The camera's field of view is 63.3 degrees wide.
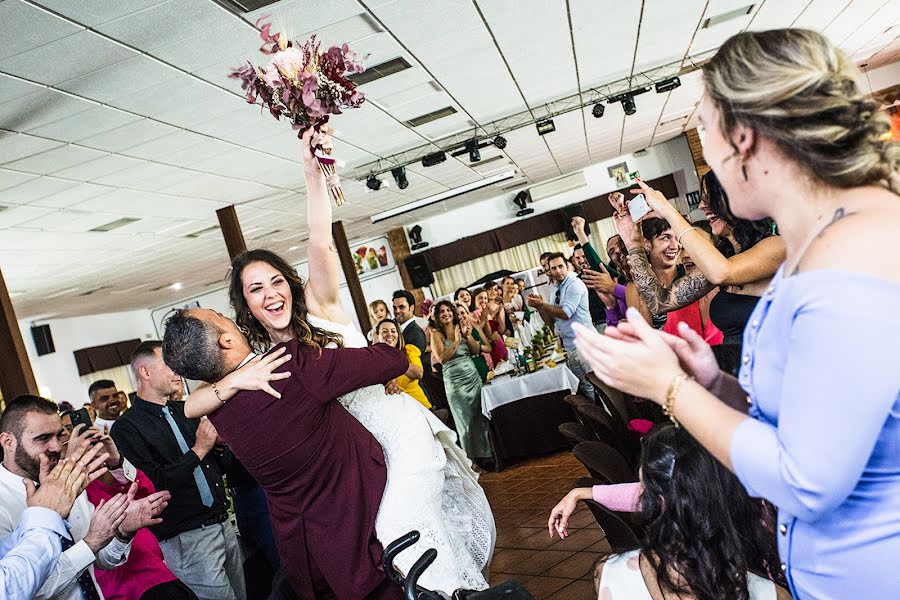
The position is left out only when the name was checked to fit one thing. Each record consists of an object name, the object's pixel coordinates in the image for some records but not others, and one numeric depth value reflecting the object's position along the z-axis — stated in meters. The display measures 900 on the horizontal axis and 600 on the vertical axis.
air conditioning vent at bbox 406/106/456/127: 7.81
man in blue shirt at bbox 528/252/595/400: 6.14
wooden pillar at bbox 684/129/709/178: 15.09
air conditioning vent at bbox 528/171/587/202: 15.77
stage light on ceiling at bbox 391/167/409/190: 9.39
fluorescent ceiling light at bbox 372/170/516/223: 12.94
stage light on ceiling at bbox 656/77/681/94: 8.68
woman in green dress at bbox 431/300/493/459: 6.85
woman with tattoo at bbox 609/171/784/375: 2.21
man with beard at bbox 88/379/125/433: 5.83
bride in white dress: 1.98
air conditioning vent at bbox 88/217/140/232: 8.28
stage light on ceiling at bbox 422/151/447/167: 9.17
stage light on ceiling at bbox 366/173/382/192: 9.23
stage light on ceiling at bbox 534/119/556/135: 9.25
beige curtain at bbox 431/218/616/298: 16.33
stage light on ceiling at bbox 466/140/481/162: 9.07
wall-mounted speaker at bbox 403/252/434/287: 16.89
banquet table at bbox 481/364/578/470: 6.55
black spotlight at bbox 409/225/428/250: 16.97
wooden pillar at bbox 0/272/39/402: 5.41
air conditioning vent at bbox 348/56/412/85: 5.85
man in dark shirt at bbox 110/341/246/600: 3.34
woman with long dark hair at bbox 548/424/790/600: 1.55
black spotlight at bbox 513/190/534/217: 16.28
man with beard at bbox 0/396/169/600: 2.20
